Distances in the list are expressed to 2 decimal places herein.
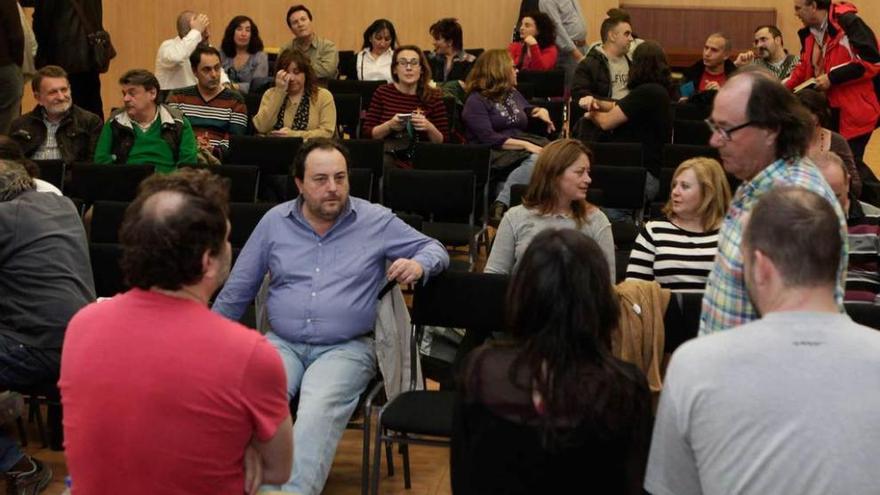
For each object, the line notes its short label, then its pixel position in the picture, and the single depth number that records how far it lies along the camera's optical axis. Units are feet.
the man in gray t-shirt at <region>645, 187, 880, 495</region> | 6.82
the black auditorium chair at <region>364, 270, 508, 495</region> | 14.47
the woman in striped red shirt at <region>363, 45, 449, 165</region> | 26.30
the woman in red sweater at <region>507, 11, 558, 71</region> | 36.47
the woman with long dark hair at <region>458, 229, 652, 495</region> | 7.66
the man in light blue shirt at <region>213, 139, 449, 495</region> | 14.19
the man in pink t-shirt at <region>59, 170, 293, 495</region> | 7.49
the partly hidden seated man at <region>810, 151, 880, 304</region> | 15.43
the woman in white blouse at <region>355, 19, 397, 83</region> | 33.88
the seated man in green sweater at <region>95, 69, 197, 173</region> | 23.59
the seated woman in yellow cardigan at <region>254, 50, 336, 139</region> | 26.61
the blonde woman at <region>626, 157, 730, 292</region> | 15.35
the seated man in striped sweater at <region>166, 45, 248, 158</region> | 26.43
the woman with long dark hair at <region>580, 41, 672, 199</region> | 25.36
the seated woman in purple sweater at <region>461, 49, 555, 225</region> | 26.11
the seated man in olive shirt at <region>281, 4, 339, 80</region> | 34.30
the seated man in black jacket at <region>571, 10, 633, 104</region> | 29.55
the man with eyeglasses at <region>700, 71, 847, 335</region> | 9.14
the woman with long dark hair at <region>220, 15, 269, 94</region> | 33.30
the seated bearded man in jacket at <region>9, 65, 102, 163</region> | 23.77
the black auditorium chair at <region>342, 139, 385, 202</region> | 24.45
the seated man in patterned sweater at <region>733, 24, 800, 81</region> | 33.06
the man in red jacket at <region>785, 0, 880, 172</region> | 26.53
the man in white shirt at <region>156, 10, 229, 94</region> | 29.19
